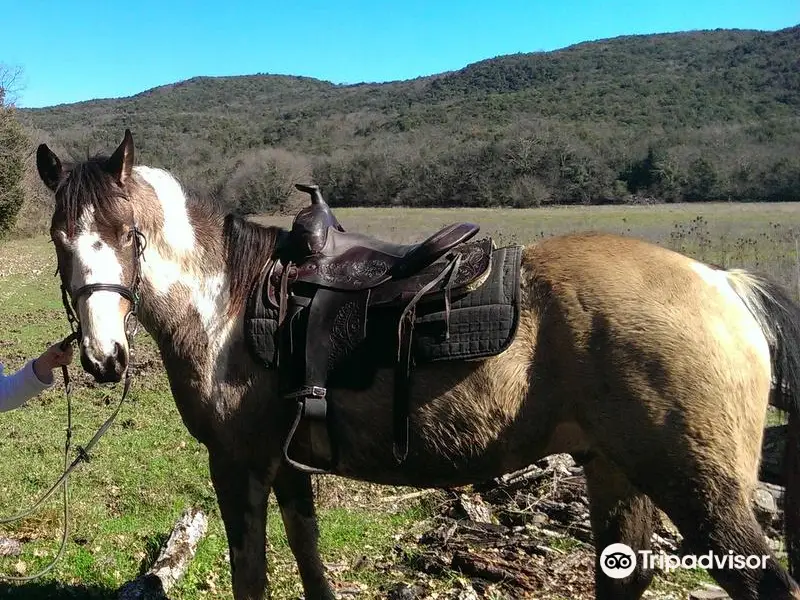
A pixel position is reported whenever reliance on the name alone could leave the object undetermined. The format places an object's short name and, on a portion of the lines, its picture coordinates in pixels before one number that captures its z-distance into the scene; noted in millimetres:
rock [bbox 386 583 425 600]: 3291
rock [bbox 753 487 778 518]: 3649
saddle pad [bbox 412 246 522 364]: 2184
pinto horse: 2006
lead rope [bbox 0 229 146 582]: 2458
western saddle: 2305
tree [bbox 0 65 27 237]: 23531
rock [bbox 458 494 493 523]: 4109
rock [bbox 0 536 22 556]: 3780
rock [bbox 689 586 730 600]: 3248
